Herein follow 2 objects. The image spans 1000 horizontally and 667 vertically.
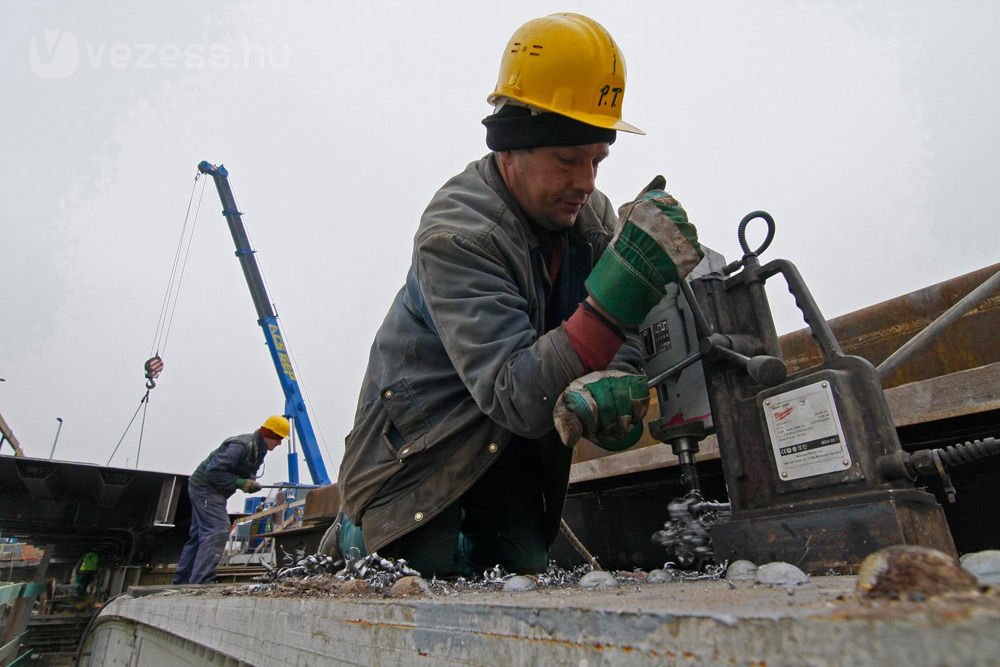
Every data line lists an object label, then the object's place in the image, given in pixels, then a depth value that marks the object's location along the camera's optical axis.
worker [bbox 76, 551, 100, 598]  6.79
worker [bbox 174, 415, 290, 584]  5.76
